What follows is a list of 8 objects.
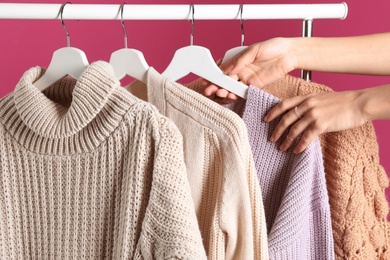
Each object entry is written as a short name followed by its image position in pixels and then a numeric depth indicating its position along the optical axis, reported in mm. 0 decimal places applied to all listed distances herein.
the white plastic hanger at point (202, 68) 969
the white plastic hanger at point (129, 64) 948
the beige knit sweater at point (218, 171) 887
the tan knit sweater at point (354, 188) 1017
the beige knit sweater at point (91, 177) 807
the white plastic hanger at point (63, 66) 910
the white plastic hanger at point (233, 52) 1036
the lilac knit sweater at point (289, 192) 941
